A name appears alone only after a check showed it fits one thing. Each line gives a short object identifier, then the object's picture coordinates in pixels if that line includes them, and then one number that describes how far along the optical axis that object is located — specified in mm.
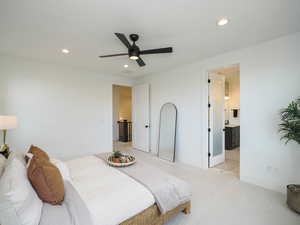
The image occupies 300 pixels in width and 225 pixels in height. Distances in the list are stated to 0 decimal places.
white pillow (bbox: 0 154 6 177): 1474
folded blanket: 1672
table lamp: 2395
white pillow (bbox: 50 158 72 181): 1839
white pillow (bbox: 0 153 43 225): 974
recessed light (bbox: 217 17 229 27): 1970
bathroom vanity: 5117
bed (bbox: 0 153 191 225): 1064
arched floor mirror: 4137
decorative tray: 2285
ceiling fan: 2178
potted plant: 1998
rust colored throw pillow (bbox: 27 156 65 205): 1328
